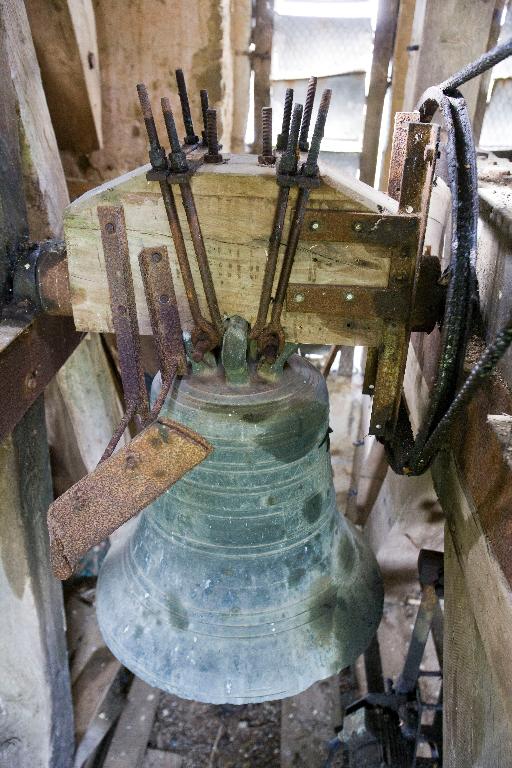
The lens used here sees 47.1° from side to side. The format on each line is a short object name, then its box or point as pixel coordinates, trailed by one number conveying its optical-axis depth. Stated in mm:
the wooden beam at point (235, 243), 925
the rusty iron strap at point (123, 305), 955
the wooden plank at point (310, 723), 1938
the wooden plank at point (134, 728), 1952
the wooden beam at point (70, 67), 1591
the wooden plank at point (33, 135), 1301
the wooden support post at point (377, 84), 2174
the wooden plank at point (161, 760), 1987
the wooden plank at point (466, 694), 907
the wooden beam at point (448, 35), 1790
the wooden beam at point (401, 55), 2078
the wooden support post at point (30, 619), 1416
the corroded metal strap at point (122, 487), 818
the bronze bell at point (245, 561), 1066
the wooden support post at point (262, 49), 2148
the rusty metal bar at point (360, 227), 928
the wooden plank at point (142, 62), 1831
